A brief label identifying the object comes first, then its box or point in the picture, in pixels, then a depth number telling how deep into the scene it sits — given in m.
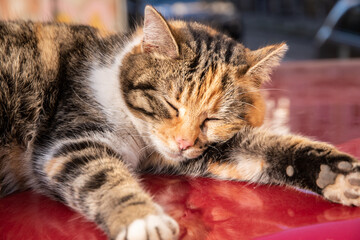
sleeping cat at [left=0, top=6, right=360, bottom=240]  0.42
